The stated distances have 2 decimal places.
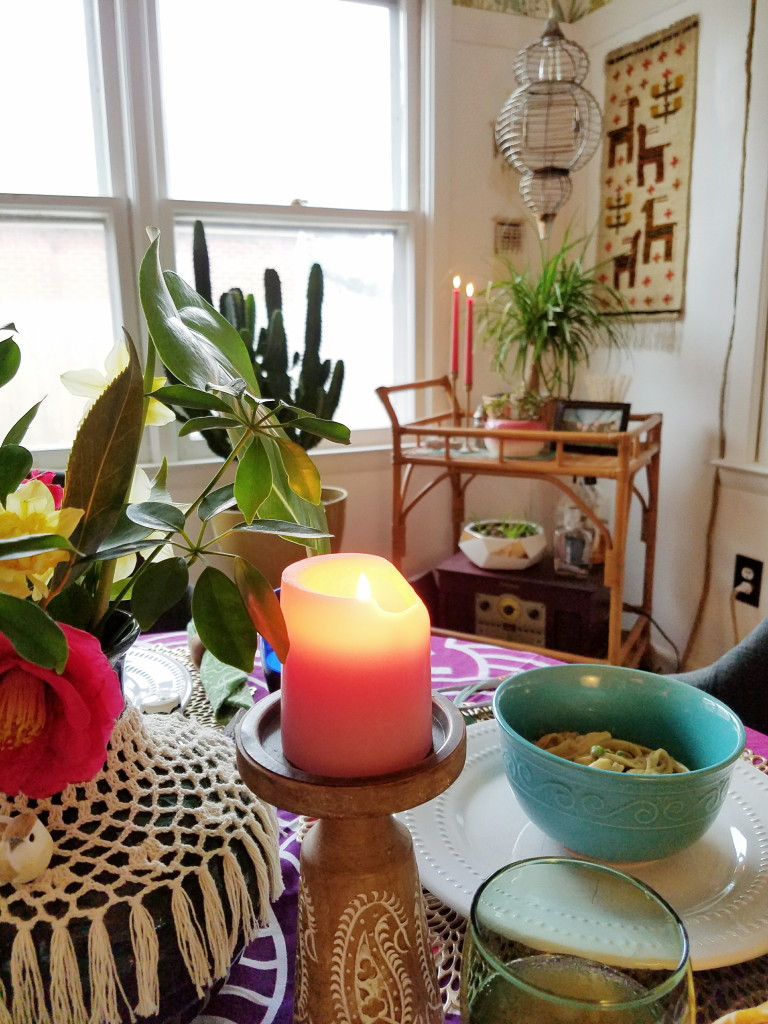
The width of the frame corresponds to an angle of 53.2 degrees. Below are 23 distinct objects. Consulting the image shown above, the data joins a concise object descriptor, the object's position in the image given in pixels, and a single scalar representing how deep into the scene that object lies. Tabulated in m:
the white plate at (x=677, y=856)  0.48
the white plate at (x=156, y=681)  0.82
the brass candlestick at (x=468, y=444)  1.96
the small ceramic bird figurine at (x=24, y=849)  0.37
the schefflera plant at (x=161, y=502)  0.35
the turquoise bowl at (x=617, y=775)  0.48
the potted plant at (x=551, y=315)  1.96
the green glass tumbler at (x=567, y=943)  0.31
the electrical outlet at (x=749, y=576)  1.92
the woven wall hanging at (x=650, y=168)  2.00
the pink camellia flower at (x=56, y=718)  0.33
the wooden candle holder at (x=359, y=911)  0.37
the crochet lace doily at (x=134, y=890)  0.37
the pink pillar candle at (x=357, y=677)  0.34
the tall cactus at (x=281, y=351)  1.78
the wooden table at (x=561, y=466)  1.69
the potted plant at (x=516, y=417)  1.83
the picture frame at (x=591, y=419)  1.77
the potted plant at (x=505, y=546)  2.01
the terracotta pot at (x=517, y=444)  1.82
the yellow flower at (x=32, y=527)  0.34
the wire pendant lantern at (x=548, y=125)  1.93
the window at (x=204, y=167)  1.90
